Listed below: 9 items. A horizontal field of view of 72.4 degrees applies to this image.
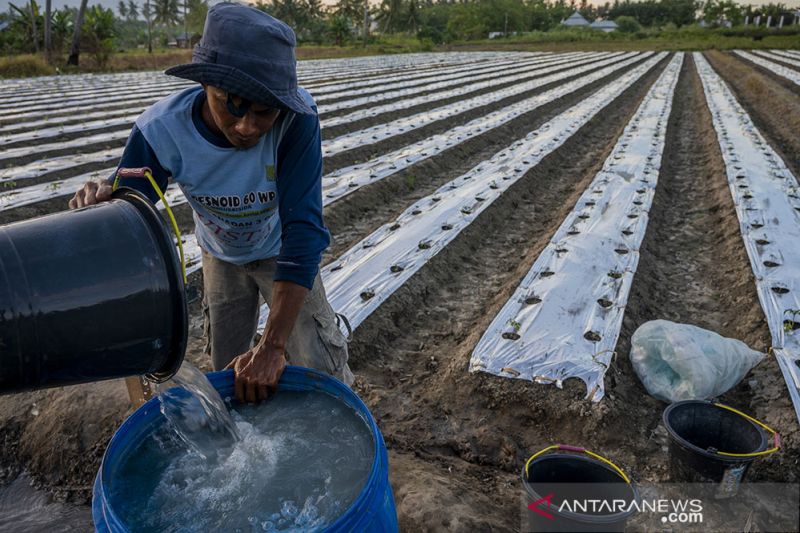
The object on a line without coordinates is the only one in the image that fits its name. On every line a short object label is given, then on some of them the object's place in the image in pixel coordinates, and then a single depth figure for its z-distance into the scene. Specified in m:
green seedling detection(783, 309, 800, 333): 2.92
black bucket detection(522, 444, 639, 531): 1.49
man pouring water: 1.33
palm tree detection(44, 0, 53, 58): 16.74
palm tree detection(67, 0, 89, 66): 17.17
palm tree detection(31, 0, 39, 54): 18.46
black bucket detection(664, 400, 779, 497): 1.95
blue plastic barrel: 1.10
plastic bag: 2.49
